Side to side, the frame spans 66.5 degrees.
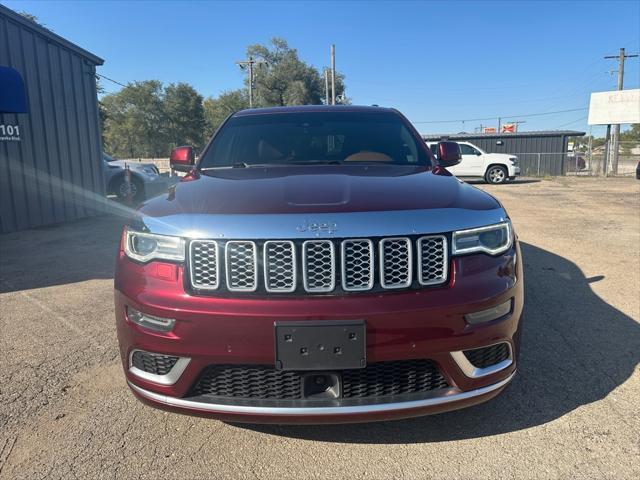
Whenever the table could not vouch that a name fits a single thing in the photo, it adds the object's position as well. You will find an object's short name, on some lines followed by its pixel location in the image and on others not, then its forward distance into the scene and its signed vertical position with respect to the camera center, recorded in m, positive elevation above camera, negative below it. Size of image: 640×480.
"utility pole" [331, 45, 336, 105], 39.63 +7.84
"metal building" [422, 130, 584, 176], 30.64 +0.41
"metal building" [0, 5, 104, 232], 8.94 +0.51
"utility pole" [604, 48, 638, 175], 27.09 +0.31
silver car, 13.34 -0.64
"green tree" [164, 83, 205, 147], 51.62 +4.61
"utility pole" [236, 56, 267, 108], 43.54 +8.85
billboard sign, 27.75 +2.53
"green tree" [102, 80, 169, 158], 52.03 +4.15
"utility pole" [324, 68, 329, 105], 42.62 +6.92
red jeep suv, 1.97 -0.61
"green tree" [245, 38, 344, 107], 47.25 +7.61
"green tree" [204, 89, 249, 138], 61.99 +6.79
